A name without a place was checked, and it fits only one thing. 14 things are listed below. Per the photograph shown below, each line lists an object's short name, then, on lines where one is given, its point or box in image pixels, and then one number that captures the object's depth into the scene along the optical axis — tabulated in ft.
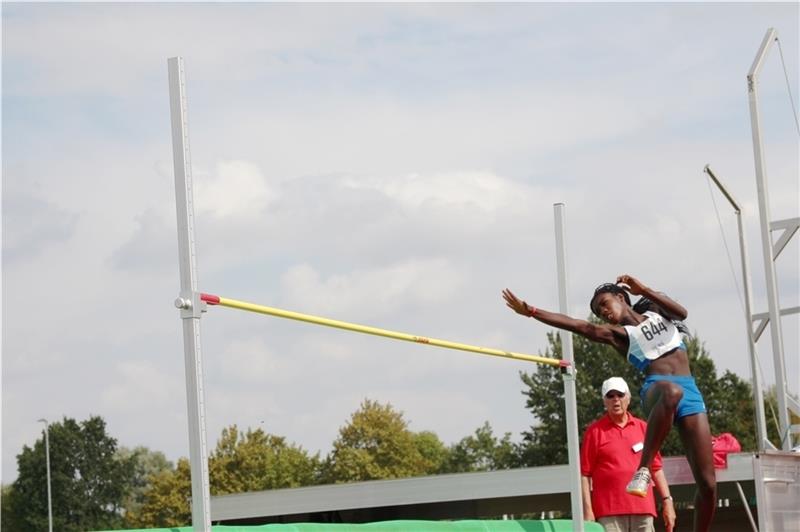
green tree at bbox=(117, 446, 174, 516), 304.30
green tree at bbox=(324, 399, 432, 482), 199.31
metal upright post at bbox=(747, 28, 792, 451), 45.88
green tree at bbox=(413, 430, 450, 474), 261.24
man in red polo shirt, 29.68
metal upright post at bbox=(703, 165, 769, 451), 51.89
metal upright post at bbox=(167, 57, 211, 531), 20.26
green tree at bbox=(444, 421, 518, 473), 235.61
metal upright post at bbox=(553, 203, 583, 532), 32.45
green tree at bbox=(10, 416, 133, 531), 261.65
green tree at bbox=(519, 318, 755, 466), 185.37
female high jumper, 25.07
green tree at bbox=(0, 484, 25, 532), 267.59
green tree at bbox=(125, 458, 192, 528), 205.36
